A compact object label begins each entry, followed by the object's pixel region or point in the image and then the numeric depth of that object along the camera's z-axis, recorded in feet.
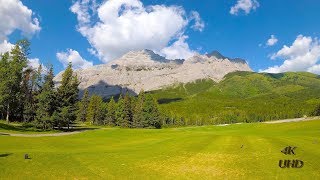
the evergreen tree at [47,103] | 180.52
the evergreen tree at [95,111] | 358.43
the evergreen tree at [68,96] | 189.76
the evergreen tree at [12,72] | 174.41
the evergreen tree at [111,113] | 342.07
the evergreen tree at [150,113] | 290.38
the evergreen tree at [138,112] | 294.54
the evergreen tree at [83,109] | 393.32
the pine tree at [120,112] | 311.53
